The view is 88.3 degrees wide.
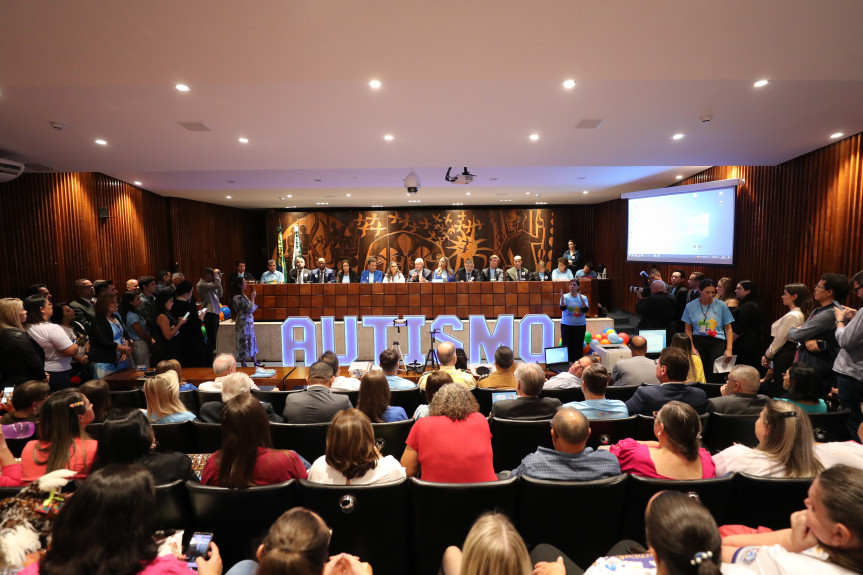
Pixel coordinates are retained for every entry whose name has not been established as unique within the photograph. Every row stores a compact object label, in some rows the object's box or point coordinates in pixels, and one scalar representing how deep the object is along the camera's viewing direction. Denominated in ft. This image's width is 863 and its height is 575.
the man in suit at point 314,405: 9.43
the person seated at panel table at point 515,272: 28.52
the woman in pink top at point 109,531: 3.98
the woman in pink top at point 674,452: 6.46
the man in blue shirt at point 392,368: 11.75
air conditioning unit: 15.98
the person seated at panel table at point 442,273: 28.43
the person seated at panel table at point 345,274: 30.51
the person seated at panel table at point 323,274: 29.45
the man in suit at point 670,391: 9.17
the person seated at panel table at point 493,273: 28.78
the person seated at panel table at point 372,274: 28.75
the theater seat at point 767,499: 6.02
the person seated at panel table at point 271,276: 29.48
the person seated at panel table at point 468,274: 27.96
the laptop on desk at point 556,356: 17.76
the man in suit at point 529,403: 9.13
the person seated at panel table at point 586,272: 29.08
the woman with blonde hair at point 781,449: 6.36
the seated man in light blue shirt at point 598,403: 9.16
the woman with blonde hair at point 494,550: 3.77
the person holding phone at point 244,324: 20.45
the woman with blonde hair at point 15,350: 11.46
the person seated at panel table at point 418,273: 28.09
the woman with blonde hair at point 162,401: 9.01
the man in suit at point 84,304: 15.83
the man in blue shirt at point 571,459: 6.36
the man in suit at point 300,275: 29.86
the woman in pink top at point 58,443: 6.60
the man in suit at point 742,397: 9.21
